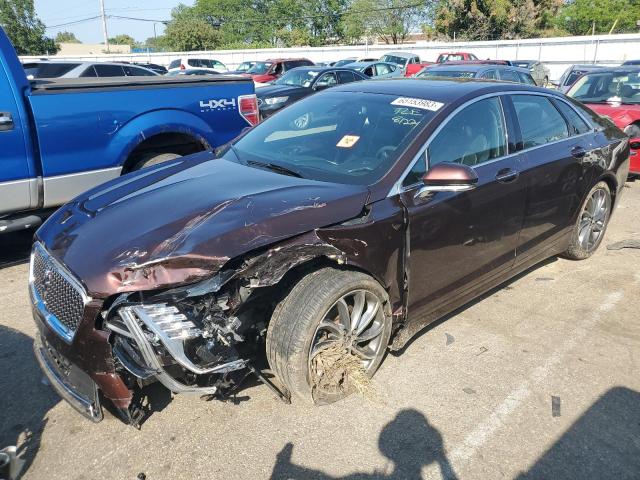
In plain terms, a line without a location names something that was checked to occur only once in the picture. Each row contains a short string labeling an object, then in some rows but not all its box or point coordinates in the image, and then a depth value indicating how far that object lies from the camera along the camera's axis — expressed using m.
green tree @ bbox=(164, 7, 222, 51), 61.47
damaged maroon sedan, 2.47
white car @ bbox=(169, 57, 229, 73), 27.44
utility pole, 55.75
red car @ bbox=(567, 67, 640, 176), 7.72
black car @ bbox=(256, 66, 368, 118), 12.34
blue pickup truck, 4.55
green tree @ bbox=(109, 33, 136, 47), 123.93
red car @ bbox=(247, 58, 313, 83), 23.19
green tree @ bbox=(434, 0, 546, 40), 45.97
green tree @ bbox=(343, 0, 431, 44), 73.44
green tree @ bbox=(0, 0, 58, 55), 49.97
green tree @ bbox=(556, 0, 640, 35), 53.41
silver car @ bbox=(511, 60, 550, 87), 15.97
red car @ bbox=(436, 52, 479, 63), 26.60
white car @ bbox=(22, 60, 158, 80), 11.97
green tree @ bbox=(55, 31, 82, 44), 123.29
